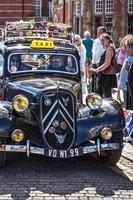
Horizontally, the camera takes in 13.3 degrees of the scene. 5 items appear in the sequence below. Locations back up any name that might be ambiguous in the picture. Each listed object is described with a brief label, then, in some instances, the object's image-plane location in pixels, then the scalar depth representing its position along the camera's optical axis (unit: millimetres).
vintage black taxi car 7809
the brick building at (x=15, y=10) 50125
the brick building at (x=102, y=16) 28359
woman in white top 13377
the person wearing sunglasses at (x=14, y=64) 9180
